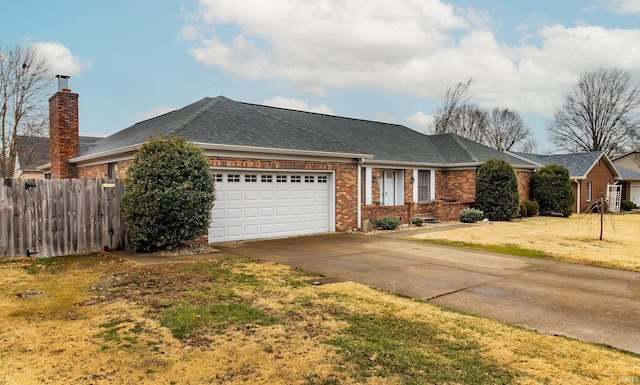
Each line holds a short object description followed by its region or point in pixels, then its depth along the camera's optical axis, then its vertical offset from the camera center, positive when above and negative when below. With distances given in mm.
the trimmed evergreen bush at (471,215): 19484 -1602
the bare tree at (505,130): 54125 +7042
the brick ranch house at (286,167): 12516 +674
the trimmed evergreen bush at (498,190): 20109 -419
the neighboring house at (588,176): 28047 +431
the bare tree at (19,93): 23578 +5522
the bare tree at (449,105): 42172 +8628
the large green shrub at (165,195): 9695 -248
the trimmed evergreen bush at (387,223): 16281 -1615
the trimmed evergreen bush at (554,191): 23547 -536
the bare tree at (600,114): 43875 +7855
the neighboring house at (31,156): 28828 +2257
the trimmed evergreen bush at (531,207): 22667 -1415
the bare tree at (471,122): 51594 +7918
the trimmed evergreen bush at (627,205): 32344 -1907
